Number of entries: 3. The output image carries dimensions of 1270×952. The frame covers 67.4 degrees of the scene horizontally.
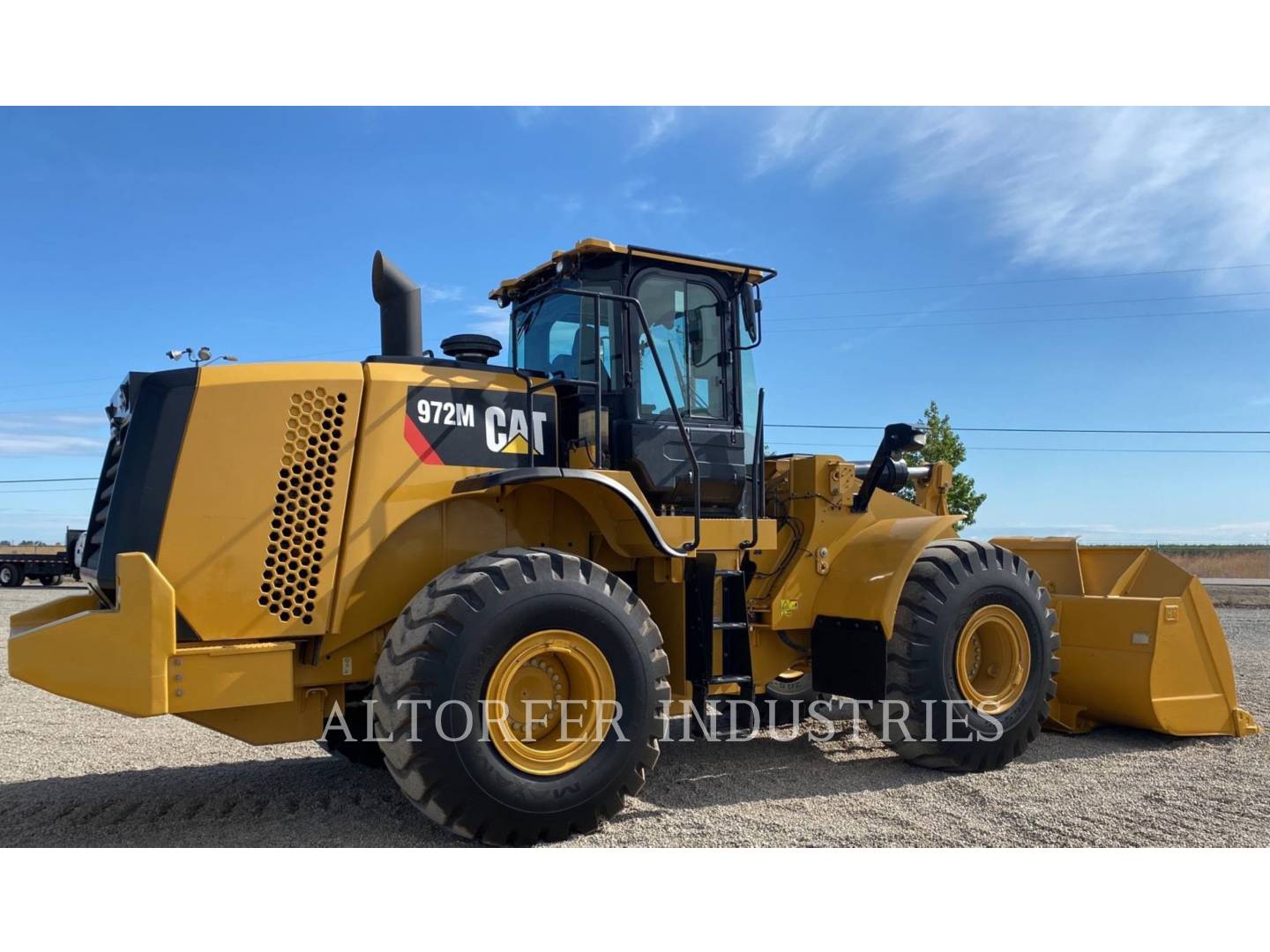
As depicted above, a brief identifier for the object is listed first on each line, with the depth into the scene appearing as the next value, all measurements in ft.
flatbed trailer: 107.76
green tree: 87.25
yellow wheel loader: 15.28
